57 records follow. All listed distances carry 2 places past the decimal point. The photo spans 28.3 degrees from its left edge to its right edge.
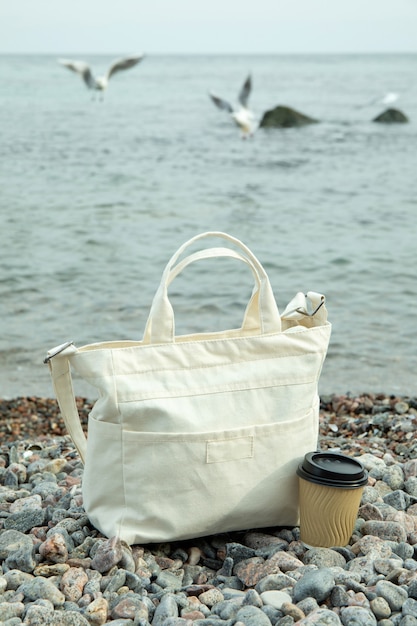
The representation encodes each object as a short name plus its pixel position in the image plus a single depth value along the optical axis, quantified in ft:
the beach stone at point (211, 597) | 6.18
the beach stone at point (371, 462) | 8.82
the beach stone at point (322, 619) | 5.55
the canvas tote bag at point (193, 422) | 6.63
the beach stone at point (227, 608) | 5.87
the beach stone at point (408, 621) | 5.65
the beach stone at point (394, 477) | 8.44
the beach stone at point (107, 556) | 6.48
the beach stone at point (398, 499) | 7.89
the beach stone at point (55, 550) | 6.70
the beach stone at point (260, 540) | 7.25
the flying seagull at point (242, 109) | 49.93
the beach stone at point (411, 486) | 8.30
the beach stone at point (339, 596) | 5.94
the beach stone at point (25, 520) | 7.45
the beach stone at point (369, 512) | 7.57
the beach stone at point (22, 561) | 6.61
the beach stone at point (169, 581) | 6.46
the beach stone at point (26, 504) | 8.04
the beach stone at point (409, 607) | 5.79
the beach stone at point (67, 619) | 5.64
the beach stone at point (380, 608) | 5.83
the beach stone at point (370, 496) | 7.89
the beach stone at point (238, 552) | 6.98
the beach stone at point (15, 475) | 9.12
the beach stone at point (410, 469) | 8.76
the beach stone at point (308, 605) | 5.84
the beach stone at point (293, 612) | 5.72
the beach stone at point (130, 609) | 5.86
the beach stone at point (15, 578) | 6.33
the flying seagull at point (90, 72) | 43.06
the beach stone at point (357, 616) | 5.65
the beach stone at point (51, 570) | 6.48
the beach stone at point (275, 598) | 5.93
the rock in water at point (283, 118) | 67.31
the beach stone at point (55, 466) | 9.46
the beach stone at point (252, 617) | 5.60
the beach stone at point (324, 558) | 6.73
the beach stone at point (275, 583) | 6.24
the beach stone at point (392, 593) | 5.92
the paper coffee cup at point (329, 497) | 6.82
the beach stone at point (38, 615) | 5.65
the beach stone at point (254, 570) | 6.53
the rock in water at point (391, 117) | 71.51
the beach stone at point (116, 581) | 6.22
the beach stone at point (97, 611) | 5.79
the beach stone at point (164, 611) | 5.78
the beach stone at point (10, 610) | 5.81
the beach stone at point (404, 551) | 6.84
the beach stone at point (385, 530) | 7.19
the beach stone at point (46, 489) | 8.39
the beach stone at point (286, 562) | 6.62
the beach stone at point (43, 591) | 6.04
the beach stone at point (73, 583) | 6.15
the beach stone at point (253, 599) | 5.93
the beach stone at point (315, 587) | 5.98
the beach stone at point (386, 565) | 6.48
